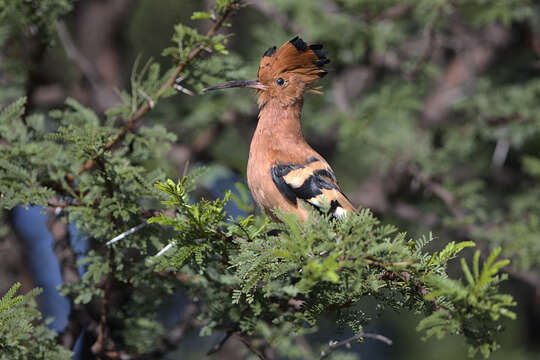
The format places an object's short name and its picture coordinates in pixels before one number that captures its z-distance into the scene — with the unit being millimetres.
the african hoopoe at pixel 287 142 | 5570
